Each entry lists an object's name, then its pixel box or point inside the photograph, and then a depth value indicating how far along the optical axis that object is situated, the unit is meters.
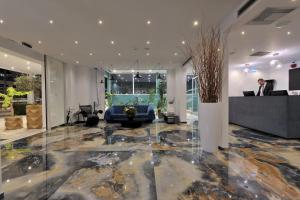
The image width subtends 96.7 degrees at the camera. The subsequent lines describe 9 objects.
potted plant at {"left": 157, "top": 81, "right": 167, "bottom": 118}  7.78
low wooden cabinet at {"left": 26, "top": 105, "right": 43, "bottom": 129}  5.22
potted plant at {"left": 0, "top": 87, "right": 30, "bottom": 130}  5.23
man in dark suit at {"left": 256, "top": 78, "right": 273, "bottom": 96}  6.76
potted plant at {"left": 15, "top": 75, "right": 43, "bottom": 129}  5.22
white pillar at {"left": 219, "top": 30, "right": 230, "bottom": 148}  3.09
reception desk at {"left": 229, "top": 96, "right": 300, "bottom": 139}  3.74
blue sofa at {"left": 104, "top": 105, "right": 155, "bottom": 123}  6.10
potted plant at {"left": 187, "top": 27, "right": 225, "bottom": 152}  2.85
